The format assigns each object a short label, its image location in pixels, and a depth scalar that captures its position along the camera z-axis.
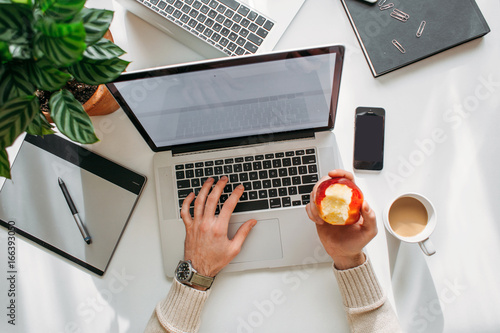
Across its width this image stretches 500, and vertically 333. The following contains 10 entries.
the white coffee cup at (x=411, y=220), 0.80
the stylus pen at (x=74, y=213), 0.89
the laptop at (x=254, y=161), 0.77
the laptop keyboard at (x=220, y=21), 0.86
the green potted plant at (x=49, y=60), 0.46
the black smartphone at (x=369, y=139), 0.88
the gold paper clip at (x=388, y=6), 0.89
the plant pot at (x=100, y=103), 0.78
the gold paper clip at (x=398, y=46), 0.88
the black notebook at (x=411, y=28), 0.88
